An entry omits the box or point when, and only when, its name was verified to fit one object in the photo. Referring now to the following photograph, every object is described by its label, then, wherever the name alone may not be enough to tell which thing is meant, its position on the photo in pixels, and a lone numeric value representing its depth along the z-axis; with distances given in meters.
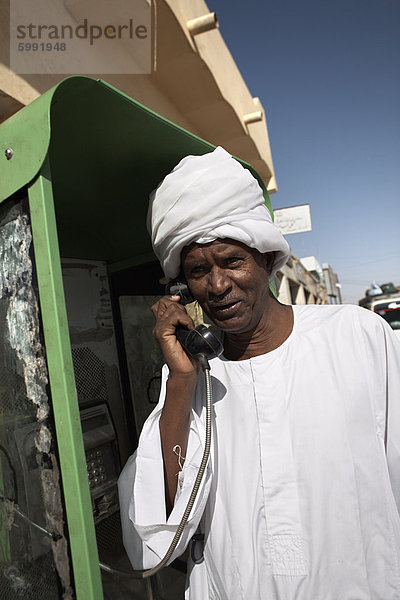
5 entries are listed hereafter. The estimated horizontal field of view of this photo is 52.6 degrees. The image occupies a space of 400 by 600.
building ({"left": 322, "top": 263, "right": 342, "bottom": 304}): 31.53
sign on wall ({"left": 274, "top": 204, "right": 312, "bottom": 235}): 8.70
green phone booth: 0.80
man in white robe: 1.02
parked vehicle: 8.65
